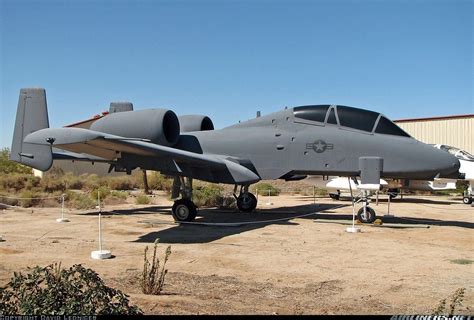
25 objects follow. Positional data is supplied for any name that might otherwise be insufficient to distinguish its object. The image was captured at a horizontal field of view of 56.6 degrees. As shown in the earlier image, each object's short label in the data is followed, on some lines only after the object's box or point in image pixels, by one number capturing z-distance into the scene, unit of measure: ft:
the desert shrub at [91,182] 93.61
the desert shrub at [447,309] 11.47
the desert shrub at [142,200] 60.54
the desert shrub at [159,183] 103.82
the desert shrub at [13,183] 77.89
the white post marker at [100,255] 23.40
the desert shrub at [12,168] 125.48
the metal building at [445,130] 104.73
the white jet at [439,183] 62.59
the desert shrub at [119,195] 64.84
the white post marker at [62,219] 40.04
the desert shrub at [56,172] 125.55
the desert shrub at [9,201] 56.49
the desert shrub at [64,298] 11.39
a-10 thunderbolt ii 35.81
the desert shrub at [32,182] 78.86
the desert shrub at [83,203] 53.72
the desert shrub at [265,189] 92.18
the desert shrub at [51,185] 78.59
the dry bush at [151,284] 16.38
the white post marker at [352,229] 33.63
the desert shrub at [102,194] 62.93
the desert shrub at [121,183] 104.20
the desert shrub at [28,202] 54.60
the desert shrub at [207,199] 57.41
